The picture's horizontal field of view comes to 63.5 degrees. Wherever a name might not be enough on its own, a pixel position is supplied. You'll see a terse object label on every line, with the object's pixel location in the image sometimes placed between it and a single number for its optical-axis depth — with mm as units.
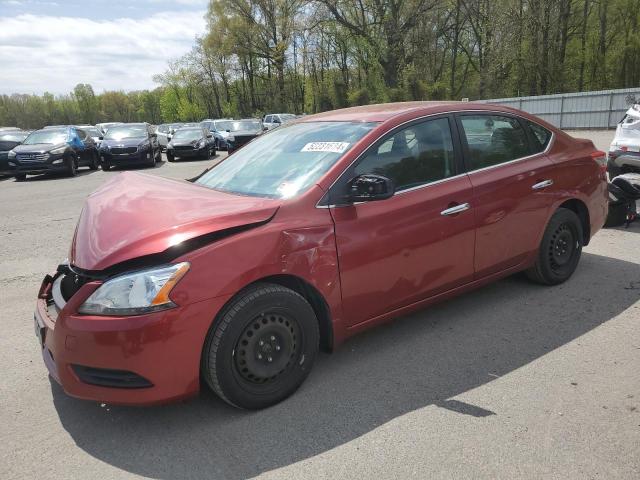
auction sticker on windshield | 3436
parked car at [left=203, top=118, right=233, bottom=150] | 26984
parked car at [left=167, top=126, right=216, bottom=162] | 21234
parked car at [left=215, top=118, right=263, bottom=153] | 24922
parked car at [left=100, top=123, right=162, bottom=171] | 18047
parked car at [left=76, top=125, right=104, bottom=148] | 26491
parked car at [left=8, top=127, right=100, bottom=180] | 16094
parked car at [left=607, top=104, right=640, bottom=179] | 7793
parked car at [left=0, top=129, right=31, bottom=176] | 17312
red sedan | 2627
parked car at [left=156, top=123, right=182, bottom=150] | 29431
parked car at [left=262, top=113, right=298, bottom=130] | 35519
